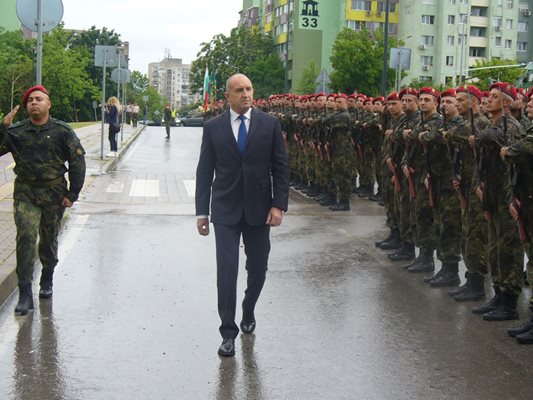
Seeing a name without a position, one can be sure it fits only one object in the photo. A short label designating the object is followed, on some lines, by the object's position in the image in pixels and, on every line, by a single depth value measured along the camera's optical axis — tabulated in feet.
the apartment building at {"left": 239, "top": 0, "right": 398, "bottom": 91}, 318.04
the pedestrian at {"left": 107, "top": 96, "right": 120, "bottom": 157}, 87.56
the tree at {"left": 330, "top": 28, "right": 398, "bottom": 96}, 251.19
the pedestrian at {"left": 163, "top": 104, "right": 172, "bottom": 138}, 138.21
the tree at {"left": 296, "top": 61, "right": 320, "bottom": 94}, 255.91
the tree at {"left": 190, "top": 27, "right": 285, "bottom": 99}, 298.56
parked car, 238.23
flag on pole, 169.99
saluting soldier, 24.45
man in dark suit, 20.63
